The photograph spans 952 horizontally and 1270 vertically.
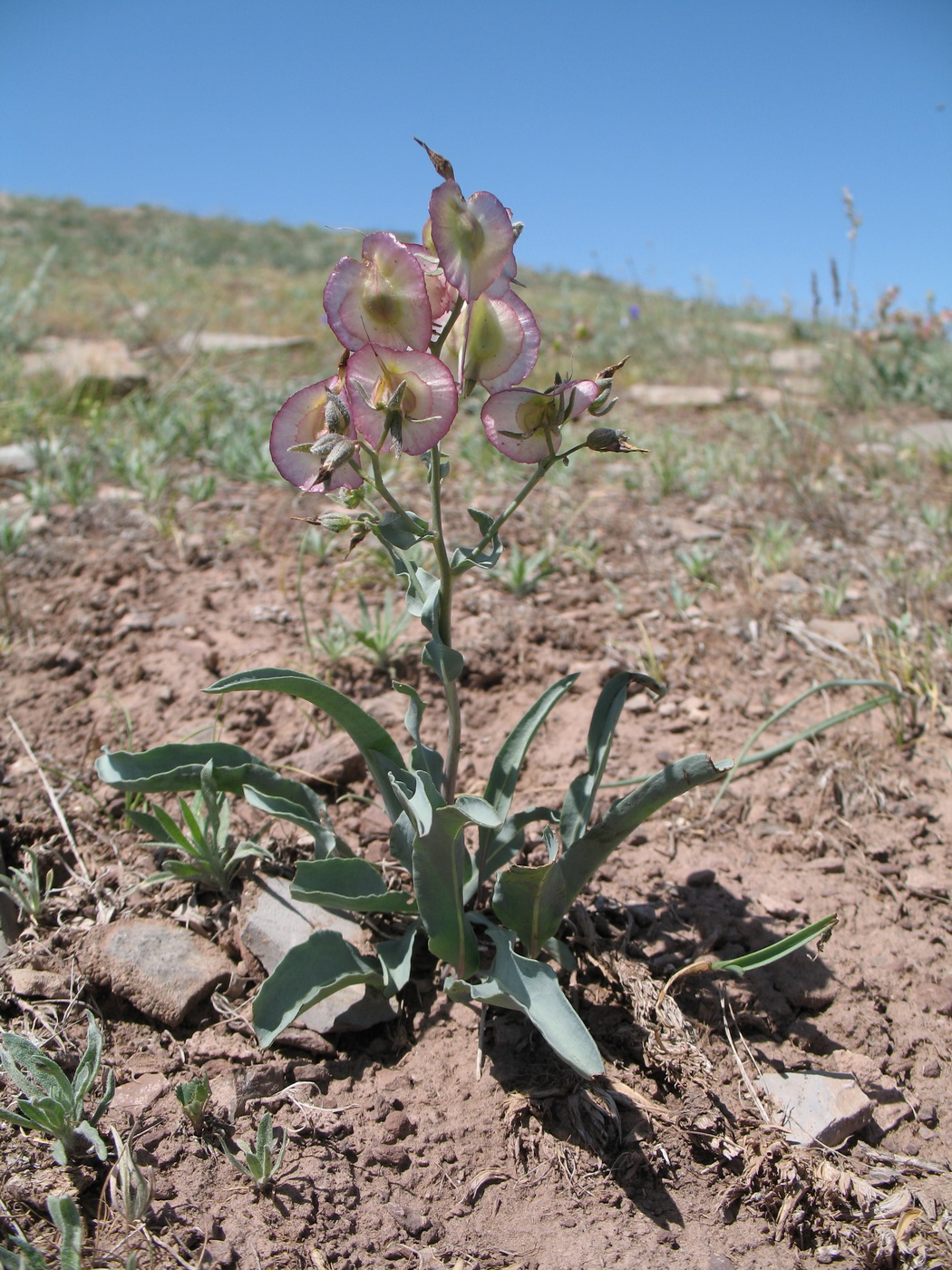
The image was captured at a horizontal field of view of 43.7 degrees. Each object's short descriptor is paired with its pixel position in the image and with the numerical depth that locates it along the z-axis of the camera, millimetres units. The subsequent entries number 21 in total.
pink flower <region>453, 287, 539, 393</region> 268
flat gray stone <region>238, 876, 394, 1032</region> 311
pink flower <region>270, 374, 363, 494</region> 257
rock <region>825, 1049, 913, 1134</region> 298
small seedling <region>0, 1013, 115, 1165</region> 261
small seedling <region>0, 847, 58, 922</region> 332
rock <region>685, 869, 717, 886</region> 364
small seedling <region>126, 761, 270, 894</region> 330
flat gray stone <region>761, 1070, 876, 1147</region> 288
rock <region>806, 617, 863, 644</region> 504
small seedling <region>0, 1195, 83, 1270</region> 235
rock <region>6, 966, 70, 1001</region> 308
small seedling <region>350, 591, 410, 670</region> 446
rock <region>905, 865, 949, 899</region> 363
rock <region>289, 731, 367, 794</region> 391
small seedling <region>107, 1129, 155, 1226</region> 253
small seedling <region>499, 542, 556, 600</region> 530
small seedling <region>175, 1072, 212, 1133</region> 274
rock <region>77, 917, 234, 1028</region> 311
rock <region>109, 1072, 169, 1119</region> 283
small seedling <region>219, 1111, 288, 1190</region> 265
